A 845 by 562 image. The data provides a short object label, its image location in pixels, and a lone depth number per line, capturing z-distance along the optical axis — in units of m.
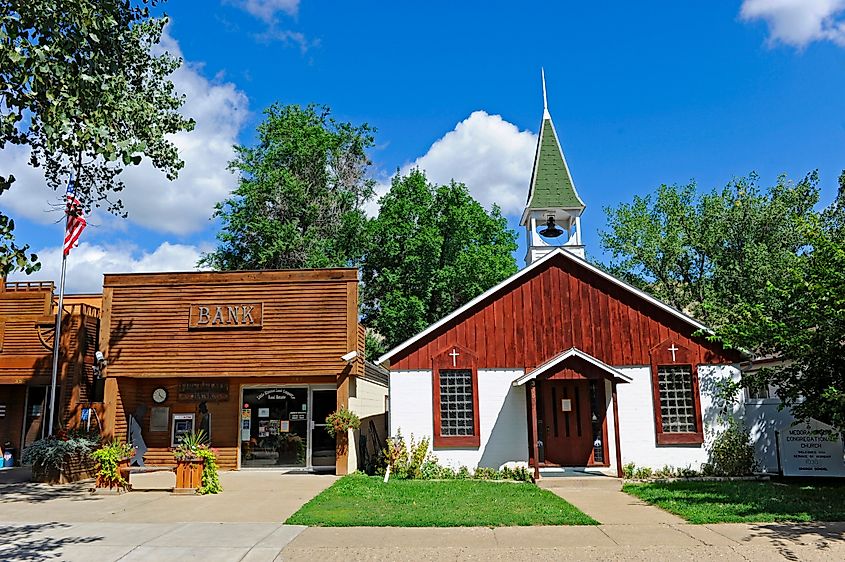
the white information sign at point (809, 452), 14.00
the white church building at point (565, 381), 15.60
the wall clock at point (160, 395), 17.19
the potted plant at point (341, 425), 15.45
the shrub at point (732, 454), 15.18
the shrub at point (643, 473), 15.22
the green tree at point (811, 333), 11.55
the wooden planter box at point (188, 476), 12.79
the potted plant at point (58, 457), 13.99
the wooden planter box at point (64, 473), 14.06
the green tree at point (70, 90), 7.45
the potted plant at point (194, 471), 12.77
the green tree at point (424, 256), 29.30
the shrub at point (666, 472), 15.31
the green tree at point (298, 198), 29.55
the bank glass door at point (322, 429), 16.80
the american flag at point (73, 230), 15.90
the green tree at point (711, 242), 25.83
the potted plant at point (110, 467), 12.83
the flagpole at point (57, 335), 15.59
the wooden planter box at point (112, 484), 12.89
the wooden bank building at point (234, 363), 16.05
